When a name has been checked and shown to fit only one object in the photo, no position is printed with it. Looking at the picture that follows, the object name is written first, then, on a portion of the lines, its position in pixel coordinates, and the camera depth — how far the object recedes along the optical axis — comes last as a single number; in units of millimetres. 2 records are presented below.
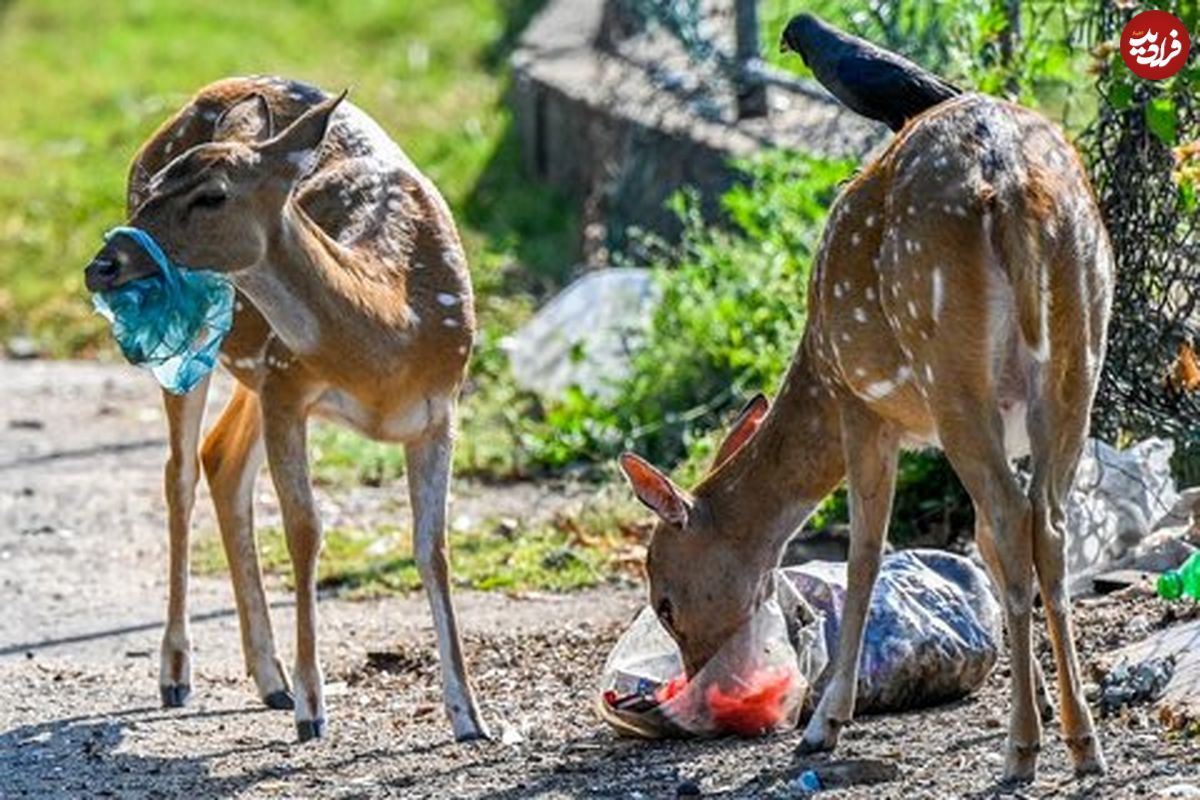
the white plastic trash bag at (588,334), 22922
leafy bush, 21344
